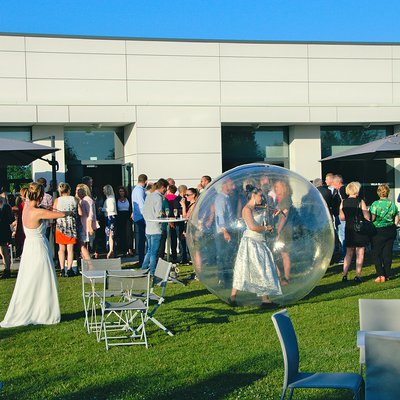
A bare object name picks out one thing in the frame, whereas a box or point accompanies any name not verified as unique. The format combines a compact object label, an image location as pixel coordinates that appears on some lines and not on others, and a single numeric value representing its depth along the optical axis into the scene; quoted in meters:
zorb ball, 10.13
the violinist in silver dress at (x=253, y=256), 10.12
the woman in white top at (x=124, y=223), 19.16
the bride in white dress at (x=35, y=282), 10.80
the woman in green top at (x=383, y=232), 14.38
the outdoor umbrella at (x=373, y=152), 16.41
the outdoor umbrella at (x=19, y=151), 16.05
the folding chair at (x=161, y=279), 9.91
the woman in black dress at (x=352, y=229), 14.27
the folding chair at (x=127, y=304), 9.38
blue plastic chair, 6.14
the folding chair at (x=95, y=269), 10.62
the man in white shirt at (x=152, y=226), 14.54
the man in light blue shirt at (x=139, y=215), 17.12
